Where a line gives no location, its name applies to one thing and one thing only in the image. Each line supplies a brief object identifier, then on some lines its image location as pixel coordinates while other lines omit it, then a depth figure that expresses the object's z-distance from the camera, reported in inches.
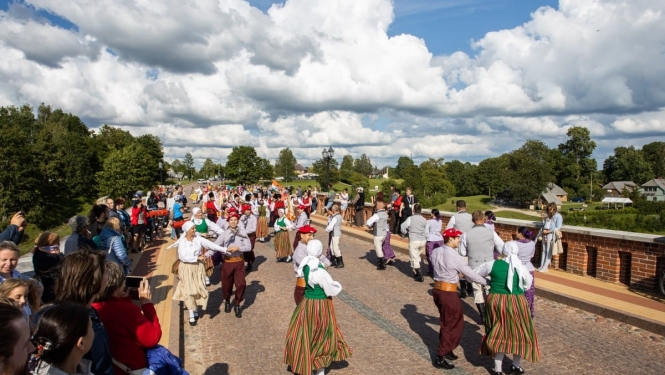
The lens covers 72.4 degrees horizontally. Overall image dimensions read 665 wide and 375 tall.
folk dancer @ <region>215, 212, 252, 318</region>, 336.8
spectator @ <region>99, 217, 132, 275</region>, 287.0
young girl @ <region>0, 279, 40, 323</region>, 146.6
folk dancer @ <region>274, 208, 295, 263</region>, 535.2
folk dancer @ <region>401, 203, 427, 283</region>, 436.5
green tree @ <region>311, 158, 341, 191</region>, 2842.0
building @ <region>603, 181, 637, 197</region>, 4092.0
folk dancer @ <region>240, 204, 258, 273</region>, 464.4
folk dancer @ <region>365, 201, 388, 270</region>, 479.5
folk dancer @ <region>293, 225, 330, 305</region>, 258.8
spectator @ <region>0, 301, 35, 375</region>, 80.5
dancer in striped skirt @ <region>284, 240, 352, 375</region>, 220.4
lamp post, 1014.4
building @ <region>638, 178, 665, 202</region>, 3650.8
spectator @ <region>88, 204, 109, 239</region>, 322.7
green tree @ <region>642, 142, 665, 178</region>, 4510.3
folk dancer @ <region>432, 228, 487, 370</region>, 238.8
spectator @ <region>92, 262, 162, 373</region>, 139.6
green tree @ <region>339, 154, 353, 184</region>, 4598.9
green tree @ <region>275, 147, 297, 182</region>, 4955.7
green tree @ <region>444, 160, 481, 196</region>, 4623.5
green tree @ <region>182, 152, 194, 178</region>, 5777.6
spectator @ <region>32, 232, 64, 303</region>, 233.0
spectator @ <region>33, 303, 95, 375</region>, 93.5
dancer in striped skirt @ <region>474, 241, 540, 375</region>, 220.5
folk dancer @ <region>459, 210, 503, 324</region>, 312.7
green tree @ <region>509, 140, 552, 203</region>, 3417.8
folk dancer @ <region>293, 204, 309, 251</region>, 537.1
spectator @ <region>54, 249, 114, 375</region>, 121.9
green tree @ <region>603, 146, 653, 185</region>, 4340.6
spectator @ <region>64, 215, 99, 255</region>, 266.5
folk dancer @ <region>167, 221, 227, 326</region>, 315.9
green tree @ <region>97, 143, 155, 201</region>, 1748.3
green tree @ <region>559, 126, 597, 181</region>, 3905.0
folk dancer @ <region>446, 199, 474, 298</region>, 386.9
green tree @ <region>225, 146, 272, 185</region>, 3581.4
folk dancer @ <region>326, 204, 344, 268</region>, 496.4
